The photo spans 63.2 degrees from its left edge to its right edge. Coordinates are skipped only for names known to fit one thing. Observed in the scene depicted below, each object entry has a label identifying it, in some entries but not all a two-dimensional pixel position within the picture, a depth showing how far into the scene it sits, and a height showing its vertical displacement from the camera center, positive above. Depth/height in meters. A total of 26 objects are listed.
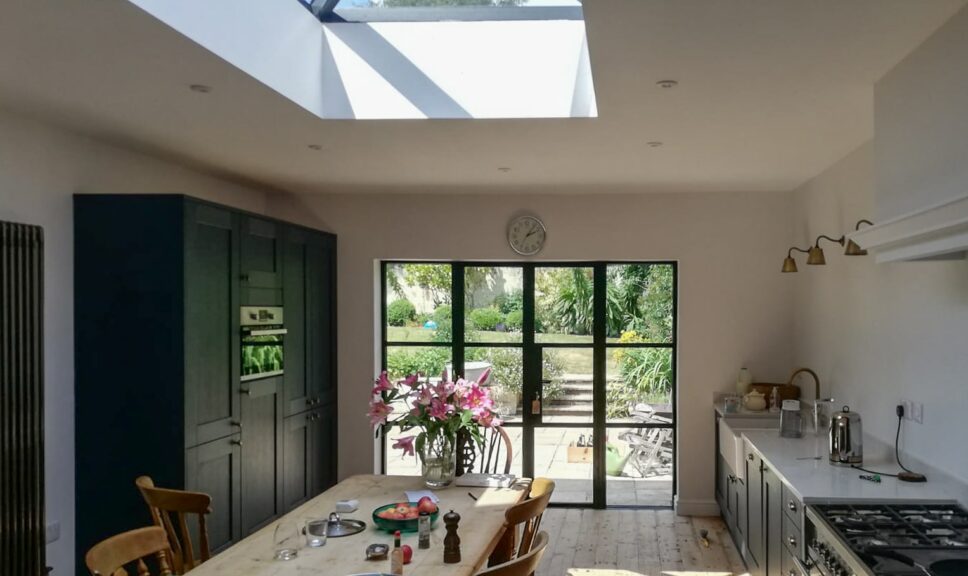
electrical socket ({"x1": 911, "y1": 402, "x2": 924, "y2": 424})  3.55 -0.55
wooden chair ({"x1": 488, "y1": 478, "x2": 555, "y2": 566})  2.95 -0.86
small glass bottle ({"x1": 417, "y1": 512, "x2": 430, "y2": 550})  2.86 -0.87
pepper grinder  2.71 -0.86
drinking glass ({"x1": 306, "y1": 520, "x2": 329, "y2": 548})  2.91 -0.91
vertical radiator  3.35 -0.46
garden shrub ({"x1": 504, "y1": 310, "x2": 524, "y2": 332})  6.55 -0.22
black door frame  6.45 -0.45
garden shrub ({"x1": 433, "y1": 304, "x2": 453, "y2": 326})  6.59 -0.17
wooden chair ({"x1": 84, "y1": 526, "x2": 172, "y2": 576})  2.57 -0.88
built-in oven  4.73 -0.30
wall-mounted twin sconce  3.98 +0.22
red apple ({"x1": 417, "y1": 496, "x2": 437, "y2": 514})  3.02 -0.82
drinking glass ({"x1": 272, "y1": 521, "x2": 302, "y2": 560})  2.79 -0.92
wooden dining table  2.65 -0.92
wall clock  6.32 +0.49
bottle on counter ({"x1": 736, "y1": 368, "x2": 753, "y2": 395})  5.98 -0.67
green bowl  3.05 -0.89
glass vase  3.71 -0.79
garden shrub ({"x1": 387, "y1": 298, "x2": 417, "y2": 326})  6.60 -0.16
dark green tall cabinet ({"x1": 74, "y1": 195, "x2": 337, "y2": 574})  4.01 -0.31
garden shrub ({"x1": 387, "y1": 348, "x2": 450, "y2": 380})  6.59 -0.55
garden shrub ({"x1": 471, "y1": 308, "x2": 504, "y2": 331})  6.57 -0.20
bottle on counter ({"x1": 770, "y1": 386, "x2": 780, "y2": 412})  5.71 -0.78
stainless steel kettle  3.84 -0.73
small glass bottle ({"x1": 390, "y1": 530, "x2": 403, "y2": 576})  2.54 -0.86
